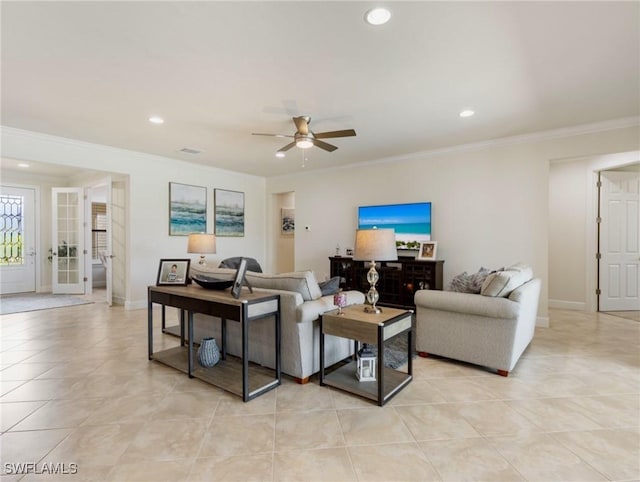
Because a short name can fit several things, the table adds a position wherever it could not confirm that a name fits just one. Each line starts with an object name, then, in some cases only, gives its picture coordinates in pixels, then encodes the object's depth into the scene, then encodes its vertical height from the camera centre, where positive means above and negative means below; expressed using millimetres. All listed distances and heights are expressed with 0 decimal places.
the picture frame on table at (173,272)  3186 -321
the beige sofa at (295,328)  2627 -747
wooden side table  2324 -725
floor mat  5421 -1159
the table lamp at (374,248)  2578 -56
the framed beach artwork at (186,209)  5941 +602
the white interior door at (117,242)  5691 -34
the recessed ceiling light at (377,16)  2004 +1445
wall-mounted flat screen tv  5328 +366
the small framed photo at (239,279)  2539 -310
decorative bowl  2822 -378
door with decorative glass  6809 -3
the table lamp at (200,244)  4856 -54
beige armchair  2791 -744
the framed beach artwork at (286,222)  7820 +458
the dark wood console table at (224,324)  2391 -694
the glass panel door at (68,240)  7066 +0
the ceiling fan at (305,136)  3641 +1213
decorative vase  2902 -1033
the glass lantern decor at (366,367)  2643 -1041
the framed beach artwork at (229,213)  6684 +601
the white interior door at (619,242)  5199 -2
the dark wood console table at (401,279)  4875 -601
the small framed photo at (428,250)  5109 -144
